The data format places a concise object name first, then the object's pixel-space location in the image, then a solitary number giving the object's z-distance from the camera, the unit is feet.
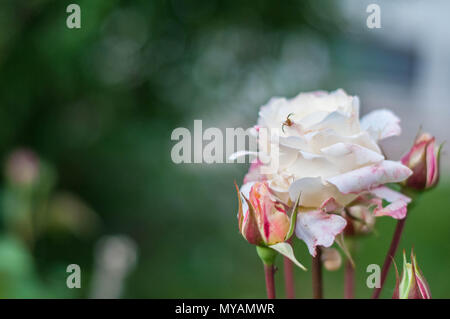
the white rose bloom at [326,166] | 1.77
